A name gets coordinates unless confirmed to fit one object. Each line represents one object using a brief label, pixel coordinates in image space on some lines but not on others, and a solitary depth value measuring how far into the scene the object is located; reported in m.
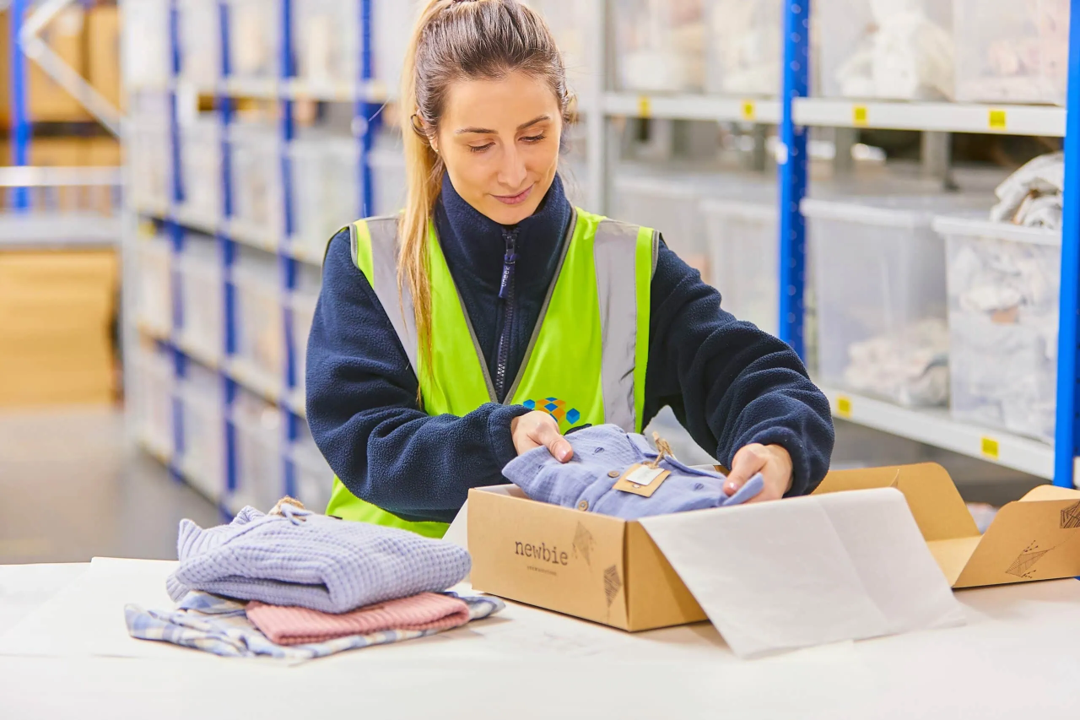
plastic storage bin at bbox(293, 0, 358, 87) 4.38
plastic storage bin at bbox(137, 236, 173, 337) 6.12
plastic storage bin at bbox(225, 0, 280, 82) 4.93
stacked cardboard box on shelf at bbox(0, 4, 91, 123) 10.66
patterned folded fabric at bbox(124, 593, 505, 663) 1.27
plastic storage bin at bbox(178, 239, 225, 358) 5.57
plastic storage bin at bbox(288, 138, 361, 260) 4.48
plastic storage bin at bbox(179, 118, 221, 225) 5.51
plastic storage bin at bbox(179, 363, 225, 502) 5.60
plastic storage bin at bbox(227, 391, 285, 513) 5.09
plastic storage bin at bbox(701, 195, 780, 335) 2.91
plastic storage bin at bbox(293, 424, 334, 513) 4.59
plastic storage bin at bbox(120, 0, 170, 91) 6.05
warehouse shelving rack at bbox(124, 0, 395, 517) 4.26
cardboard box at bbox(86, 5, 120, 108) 10.03
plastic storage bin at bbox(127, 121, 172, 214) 6.12
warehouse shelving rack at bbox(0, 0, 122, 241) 7.96
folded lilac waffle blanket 1.30
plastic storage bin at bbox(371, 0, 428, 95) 3.98
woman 1.73
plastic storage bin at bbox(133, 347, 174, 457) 6.18
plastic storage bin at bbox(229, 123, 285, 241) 4.92
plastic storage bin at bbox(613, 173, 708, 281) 3.15
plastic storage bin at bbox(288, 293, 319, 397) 4.63
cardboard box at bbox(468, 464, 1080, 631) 1.32
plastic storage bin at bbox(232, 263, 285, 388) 4.96
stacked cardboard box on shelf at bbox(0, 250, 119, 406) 7.70
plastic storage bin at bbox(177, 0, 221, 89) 5.48
